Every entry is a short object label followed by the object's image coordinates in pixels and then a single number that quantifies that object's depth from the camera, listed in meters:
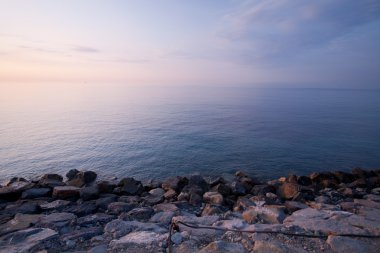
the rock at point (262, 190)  11.29
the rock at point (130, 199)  9.76
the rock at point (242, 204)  8.70
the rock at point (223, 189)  10.96
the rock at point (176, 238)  5.70
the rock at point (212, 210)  8.11
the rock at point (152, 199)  9.73
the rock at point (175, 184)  12.12
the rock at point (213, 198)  9.47
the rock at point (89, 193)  10.17
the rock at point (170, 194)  10.62
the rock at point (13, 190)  10.36
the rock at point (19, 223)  6.55
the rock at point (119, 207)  8.38
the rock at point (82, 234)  6.03
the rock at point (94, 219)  7.13
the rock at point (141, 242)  5.44
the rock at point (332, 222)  6.38
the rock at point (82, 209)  8.31
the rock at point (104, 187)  10.98
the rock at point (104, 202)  8.94
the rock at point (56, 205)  8.80
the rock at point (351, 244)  5.48
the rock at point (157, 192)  11.17
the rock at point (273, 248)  5.33
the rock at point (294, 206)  8.66
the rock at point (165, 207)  8.38
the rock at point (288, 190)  10.46
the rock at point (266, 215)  7.30
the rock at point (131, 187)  11.52
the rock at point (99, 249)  5.40
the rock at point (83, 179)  13.57
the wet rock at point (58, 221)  6.82
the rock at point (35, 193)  10.35
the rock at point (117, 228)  6.29
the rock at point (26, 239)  5.54
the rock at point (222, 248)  5.31
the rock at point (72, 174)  16.25
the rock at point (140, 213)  7.72
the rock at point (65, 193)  10.24
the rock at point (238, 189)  11.38
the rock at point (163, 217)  7.30
